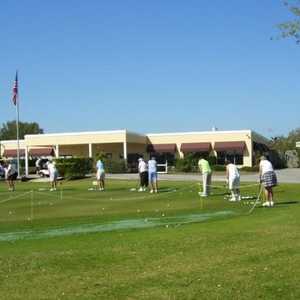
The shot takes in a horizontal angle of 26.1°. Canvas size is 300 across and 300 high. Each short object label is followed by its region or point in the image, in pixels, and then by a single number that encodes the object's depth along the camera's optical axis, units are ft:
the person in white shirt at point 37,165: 214.28
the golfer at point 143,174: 100.07
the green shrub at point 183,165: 205.73
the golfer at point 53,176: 109.89
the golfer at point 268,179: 62.64
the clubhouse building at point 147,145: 224.33
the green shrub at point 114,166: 203.10
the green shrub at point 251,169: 206.02
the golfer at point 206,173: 81.66
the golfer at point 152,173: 93.35
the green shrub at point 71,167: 162.91
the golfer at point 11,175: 113.75
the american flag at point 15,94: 166.50
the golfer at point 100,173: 103.26
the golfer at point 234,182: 72.64
